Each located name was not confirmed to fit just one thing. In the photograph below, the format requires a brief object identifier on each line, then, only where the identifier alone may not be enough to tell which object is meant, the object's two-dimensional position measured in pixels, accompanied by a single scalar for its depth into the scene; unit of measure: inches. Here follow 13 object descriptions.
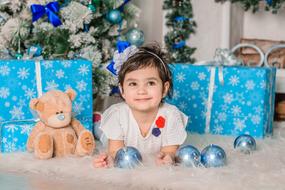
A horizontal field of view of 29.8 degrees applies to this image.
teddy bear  69.8
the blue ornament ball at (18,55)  85.9
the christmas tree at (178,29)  112.3
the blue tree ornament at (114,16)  95.9
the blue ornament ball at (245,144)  73.9
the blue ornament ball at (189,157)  64.5
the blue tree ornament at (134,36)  100.5
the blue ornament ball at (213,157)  65.0
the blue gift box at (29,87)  75.1
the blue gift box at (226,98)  86.9
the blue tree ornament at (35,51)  84.9
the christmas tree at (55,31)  89.5
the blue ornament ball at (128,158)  63.3
